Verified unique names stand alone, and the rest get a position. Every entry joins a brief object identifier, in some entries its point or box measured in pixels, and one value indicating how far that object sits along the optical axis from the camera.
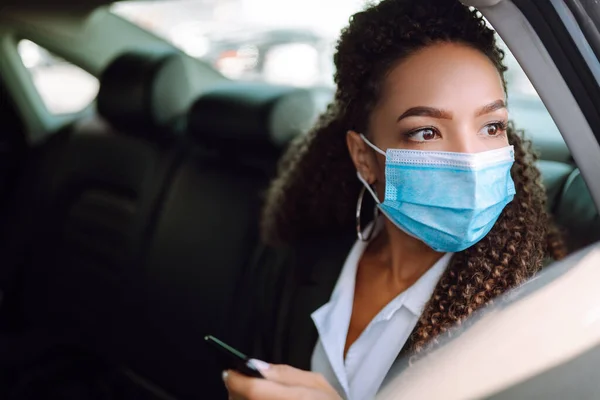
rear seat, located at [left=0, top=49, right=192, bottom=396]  2.13
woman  1.01
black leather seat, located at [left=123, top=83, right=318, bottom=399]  1.83
